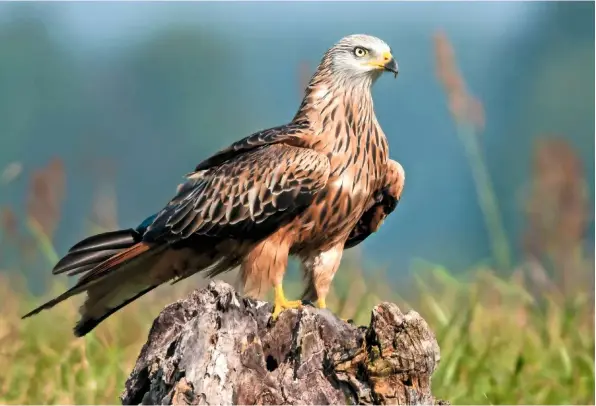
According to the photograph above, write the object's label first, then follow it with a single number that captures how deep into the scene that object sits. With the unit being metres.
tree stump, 10.32
